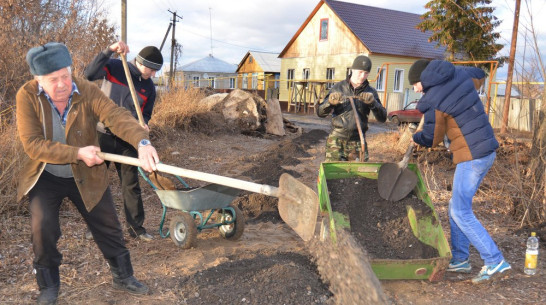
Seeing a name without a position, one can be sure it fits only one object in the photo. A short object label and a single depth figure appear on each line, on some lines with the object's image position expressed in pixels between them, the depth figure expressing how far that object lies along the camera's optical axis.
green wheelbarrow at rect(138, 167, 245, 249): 3.86
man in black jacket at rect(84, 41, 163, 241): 3.89
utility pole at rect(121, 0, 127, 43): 8.50
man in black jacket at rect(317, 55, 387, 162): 4.29
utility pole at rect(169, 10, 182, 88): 33.84
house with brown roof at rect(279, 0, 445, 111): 23.94
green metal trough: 3.16
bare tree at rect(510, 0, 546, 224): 4.56
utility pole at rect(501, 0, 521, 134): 7.93
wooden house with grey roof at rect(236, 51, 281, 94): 40.44
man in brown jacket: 2.59
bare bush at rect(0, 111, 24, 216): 4.29
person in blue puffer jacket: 3.33
